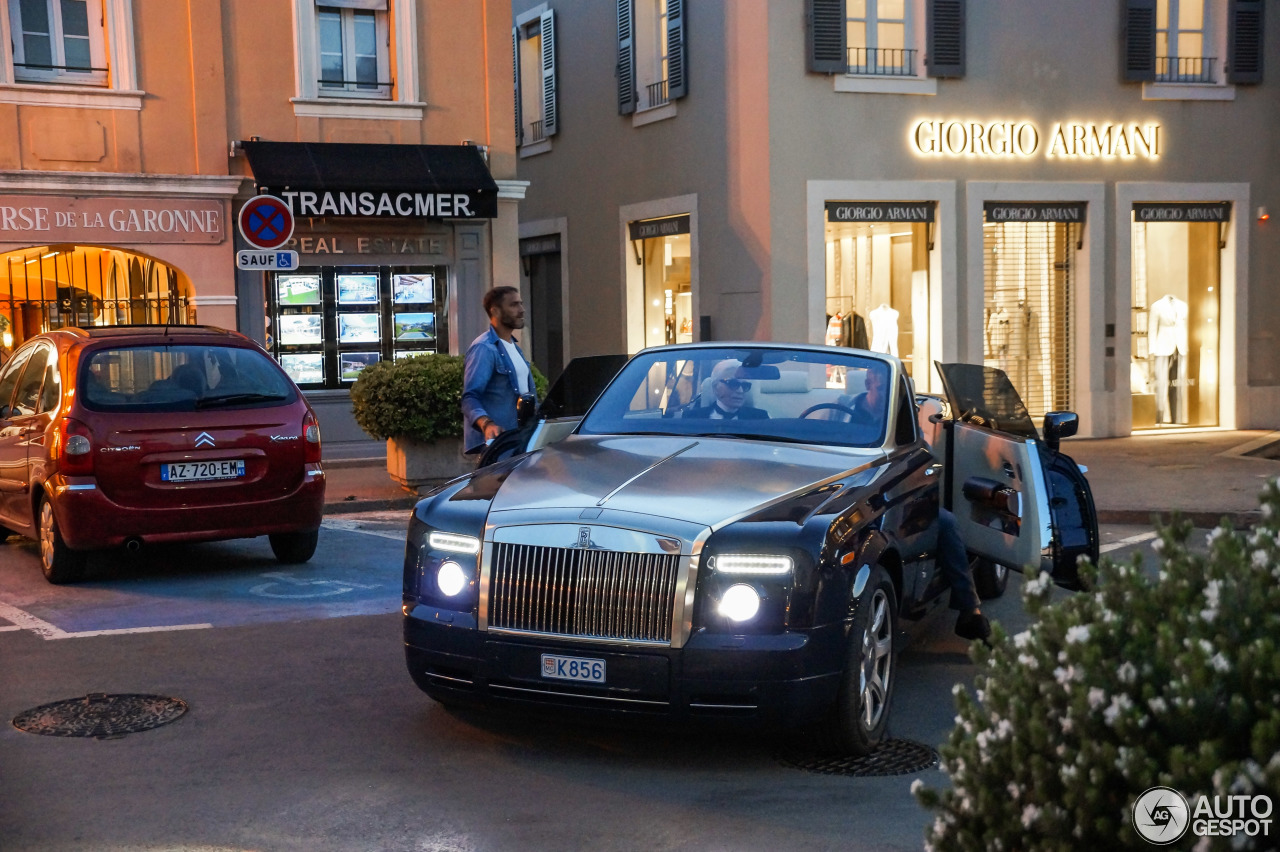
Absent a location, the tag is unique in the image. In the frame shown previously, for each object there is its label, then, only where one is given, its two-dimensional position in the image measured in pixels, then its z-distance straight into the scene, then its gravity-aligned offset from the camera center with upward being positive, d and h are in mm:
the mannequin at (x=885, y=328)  19469 -462
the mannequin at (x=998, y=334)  19641 -577
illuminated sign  19031 +2003
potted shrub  13797 -1036
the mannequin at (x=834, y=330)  18906 -458
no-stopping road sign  13812 +806
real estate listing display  18016 -176
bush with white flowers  2488 -754
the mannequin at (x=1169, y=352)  20625 -924
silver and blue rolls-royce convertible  5180 -991
